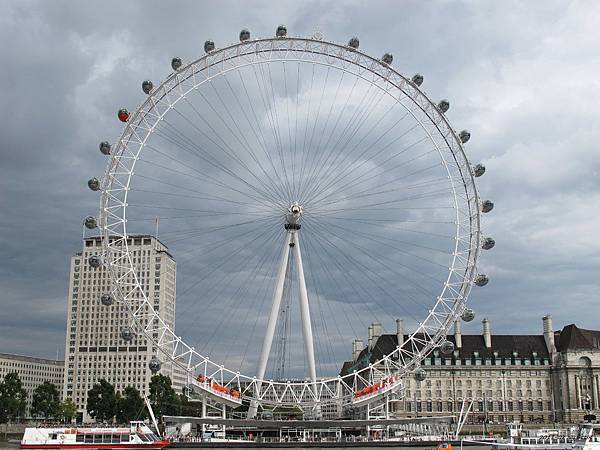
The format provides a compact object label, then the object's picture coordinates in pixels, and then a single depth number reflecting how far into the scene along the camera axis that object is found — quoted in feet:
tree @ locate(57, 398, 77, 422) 409.86
